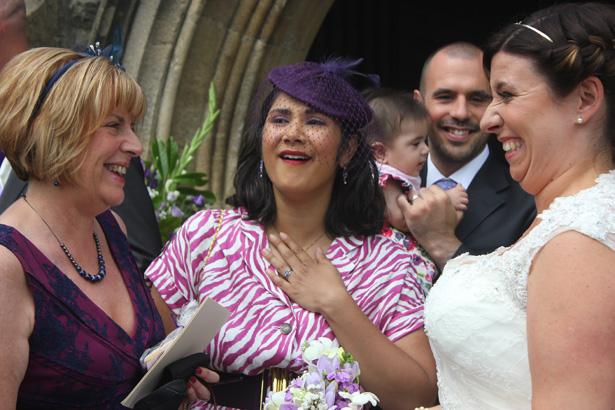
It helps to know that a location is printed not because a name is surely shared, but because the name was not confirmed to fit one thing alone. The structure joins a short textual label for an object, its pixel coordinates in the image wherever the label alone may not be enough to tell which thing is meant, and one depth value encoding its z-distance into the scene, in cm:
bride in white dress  133
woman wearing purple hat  213
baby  277
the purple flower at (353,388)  185
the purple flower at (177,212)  339
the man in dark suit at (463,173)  264
